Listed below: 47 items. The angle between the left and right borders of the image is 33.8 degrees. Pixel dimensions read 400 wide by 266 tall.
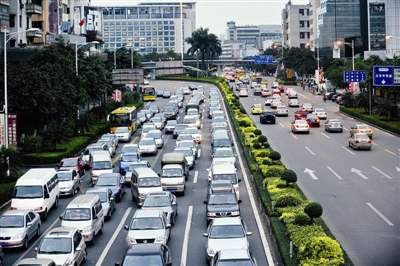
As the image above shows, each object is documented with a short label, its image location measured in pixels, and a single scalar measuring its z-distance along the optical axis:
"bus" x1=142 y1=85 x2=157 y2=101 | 102.28
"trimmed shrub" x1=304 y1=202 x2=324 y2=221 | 23.45
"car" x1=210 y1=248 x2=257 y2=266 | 18.64
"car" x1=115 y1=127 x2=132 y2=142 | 56.41
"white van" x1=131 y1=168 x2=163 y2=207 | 32.25
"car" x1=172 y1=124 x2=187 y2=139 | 57.47
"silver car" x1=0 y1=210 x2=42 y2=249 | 24.67
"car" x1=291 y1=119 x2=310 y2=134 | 58.94
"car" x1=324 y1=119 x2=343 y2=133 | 59.62
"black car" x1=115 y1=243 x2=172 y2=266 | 19.25
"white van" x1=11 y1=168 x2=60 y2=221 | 29.97
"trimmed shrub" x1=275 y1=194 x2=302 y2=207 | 26.70
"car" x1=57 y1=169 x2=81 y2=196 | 35.34
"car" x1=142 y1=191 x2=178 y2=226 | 27.92
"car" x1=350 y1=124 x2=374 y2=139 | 54.00
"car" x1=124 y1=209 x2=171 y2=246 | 23.55
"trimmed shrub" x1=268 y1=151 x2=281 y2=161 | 37.66
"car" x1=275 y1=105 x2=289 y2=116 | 74.88
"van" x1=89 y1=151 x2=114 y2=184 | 38.63
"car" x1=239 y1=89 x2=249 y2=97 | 102.91
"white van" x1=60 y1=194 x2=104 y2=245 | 25.43
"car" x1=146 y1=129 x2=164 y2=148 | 52.69
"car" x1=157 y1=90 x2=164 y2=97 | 108.93
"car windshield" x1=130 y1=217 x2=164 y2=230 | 24.17
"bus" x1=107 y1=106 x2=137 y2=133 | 60.28
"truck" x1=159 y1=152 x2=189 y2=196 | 34.69
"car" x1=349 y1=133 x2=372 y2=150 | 48.53
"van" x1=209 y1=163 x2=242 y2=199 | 33.07
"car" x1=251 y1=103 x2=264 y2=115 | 77.38
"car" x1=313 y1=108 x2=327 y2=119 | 71.12
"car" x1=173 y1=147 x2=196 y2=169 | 42.88
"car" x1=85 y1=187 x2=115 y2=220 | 29.70
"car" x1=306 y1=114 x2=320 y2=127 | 64.75
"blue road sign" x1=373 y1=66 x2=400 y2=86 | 54.88
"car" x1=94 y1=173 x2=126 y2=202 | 33.72
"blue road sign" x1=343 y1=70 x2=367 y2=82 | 76.88
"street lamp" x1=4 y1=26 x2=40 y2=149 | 39.17
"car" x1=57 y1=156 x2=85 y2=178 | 40.31
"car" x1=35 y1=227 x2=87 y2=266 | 21.38
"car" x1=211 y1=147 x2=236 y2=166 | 40.95
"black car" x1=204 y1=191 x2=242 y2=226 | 27.28
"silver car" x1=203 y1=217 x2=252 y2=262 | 22.03
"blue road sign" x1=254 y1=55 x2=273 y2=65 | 142.88
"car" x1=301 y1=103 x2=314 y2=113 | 77.36
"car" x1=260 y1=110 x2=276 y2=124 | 66.81
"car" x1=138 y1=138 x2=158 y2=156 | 48.69
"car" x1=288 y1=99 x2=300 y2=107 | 86.69
